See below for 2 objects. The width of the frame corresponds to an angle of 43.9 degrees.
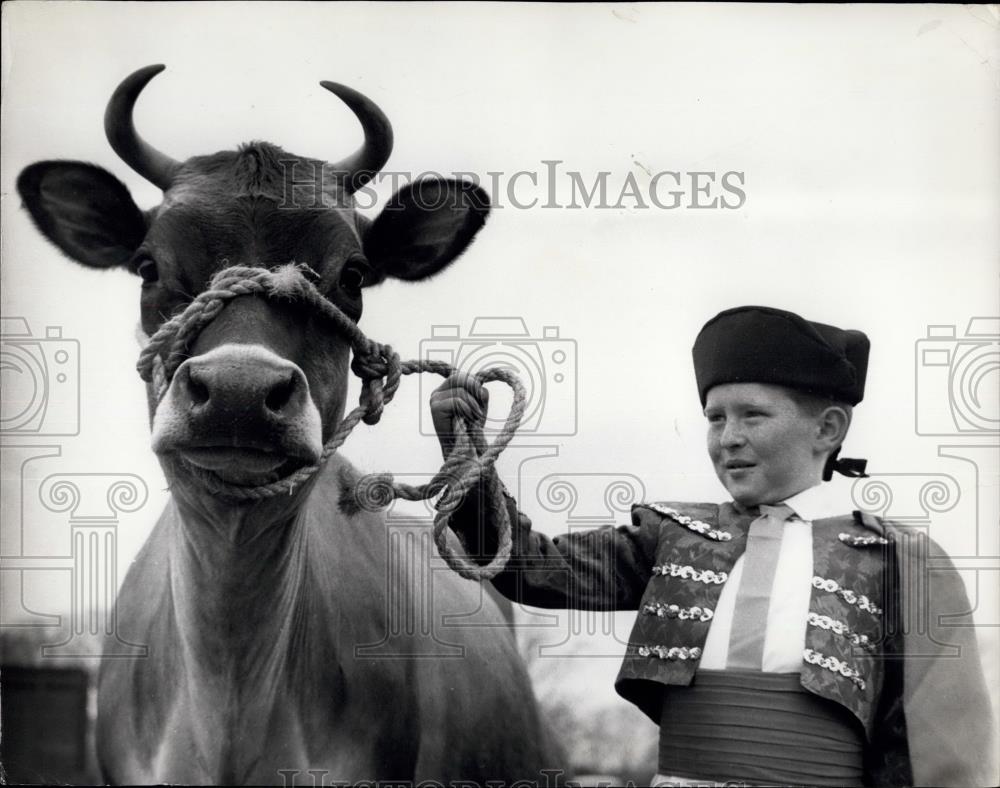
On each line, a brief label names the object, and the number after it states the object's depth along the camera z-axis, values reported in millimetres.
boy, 2547
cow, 2453
